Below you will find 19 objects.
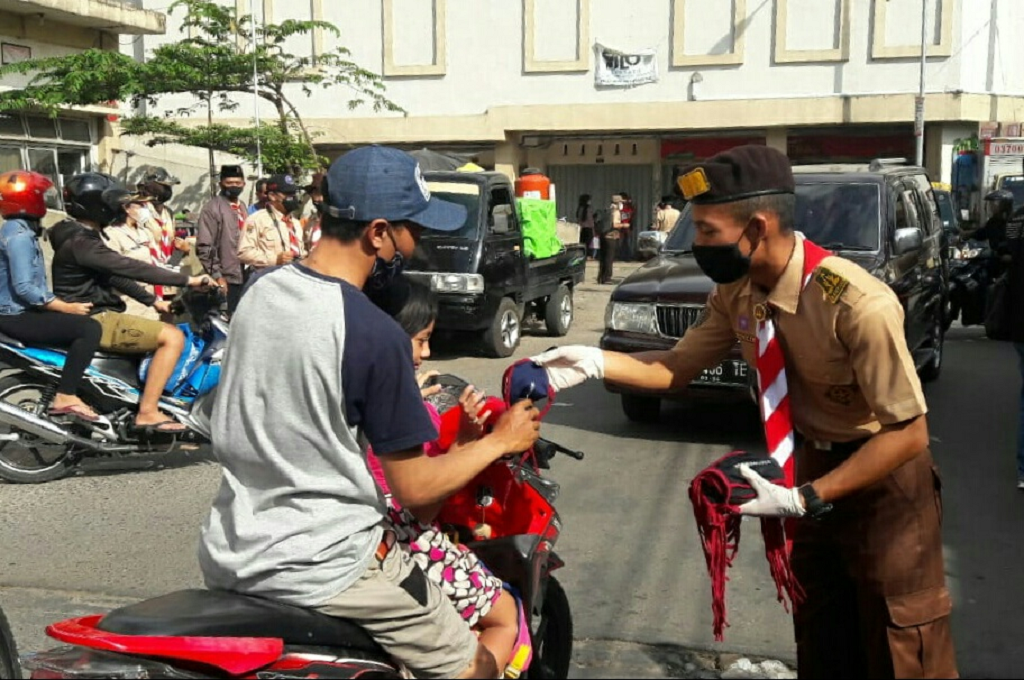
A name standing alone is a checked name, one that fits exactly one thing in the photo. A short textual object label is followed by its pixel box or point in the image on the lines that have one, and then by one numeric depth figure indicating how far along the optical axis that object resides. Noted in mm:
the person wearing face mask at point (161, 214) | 11352
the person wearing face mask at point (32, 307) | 6590
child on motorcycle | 2781
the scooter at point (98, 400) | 6688
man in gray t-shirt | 2297
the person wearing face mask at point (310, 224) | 10223
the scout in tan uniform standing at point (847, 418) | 2555
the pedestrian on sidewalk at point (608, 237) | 22188
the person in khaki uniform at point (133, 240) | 8836
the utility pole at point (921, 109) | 24016
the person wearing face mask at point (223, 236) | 11336
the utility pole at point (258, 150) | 15973
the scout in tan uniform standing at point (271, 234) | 10914
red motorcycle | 2330
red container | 17469
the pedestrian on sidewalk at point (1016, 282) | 6398
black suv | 7898
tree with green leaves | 16953
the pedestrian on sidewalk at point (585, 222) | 26172
